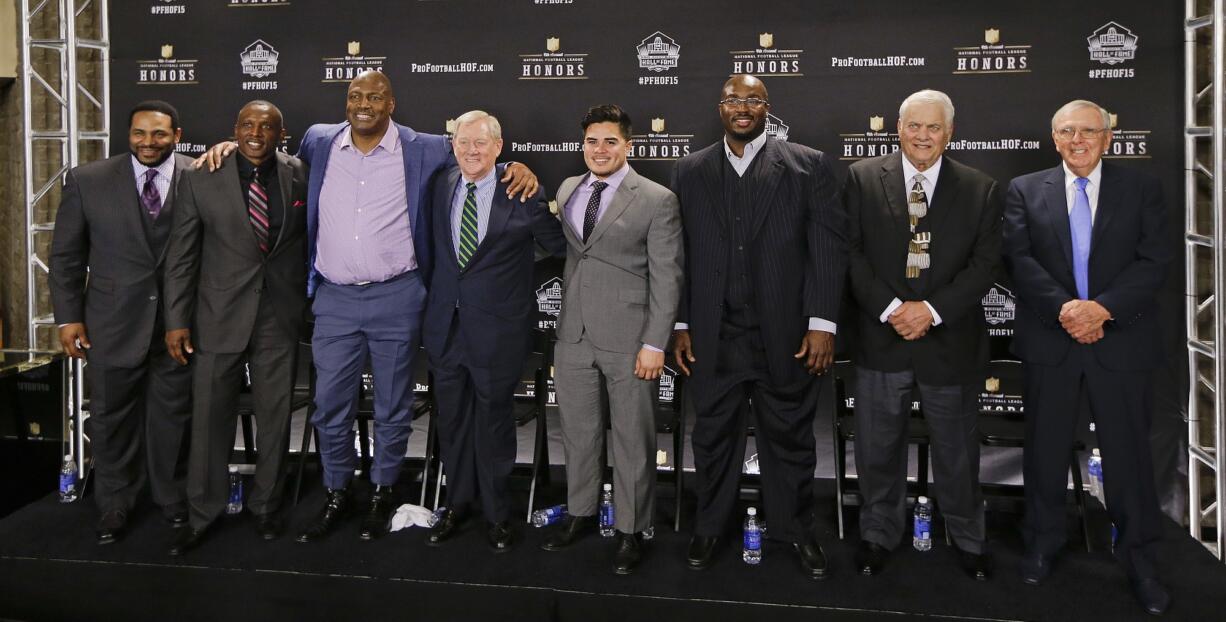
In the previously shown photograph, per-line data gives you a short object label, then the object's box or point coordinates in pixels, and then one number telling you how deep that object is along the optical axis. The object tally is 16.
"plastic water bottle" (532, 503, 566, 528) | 3.43
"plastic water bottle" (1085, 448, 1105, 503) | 3.78
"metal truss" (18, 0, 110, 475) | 4.07
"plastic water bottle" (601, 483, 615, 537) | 3.32
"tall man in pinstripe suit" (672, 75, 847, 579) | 2.94
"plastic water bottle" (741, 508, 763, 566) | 3.07
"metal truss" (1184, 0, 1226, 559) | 3.40
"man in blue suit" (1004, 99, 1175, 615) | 2.89
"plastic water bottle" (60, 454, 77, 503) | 3.76
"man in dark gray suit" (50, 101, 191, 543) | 3.31
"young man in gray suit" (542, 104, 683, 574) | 2.97
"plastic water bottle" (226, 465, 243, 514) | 3.54
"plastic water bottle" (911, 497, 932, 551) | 3.16
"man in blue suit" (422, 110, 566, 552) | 3.13
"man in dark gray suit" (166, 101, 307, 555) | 3.24
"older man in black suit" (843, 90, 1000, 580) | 2.95
